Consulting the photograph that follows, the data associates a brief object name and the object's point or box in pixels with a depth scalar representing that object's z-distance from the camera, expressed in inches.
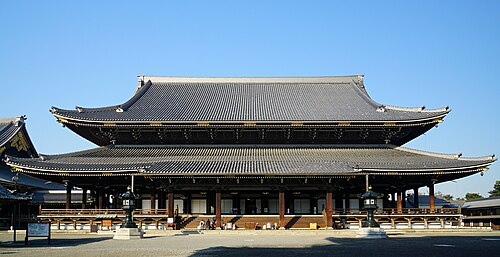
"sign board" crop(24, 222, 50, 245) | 962.6
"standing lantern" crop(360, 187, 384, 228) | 1158.3
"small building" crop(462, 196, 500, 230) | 1893.5
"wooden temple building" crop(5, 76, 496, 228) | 1362.0
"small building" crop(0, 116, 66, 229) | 1766.4
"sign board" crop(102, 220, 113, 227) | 1379.2
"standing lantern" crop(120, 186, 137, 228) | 1167.9
